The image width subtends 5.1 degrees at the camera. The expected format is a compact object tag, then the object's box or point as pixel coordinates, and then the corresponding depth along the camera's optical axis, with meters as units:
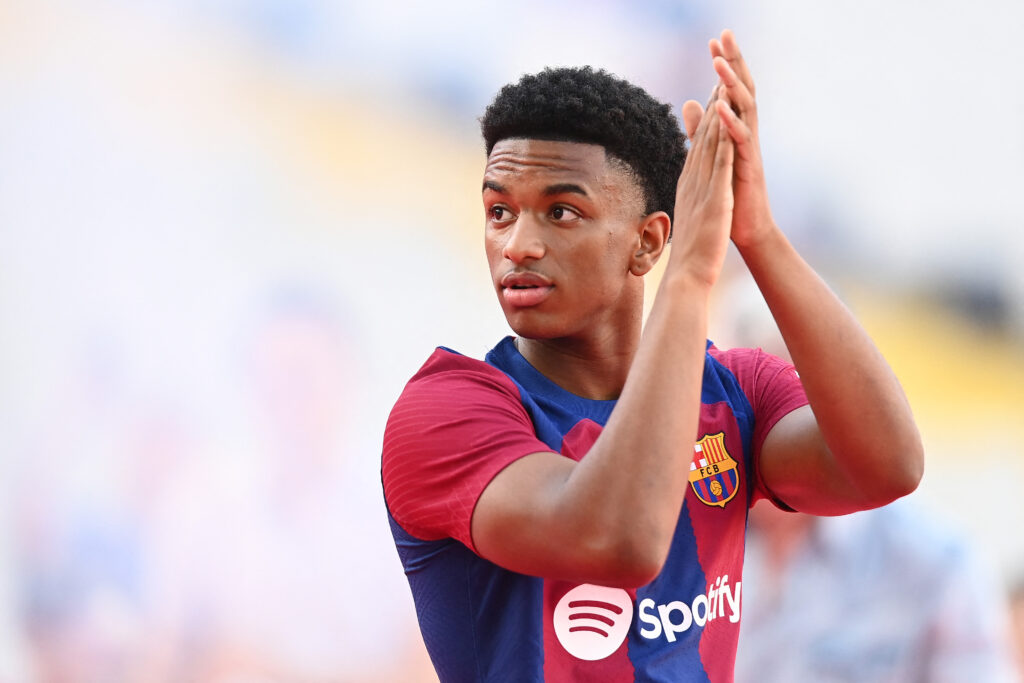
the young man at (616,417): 10.08
